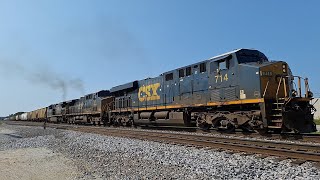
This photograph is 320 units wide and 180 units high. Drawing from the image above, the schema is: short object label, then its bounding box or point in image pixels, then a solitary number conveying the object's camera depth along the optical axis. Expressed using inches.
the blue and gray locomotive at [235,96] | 444.9
